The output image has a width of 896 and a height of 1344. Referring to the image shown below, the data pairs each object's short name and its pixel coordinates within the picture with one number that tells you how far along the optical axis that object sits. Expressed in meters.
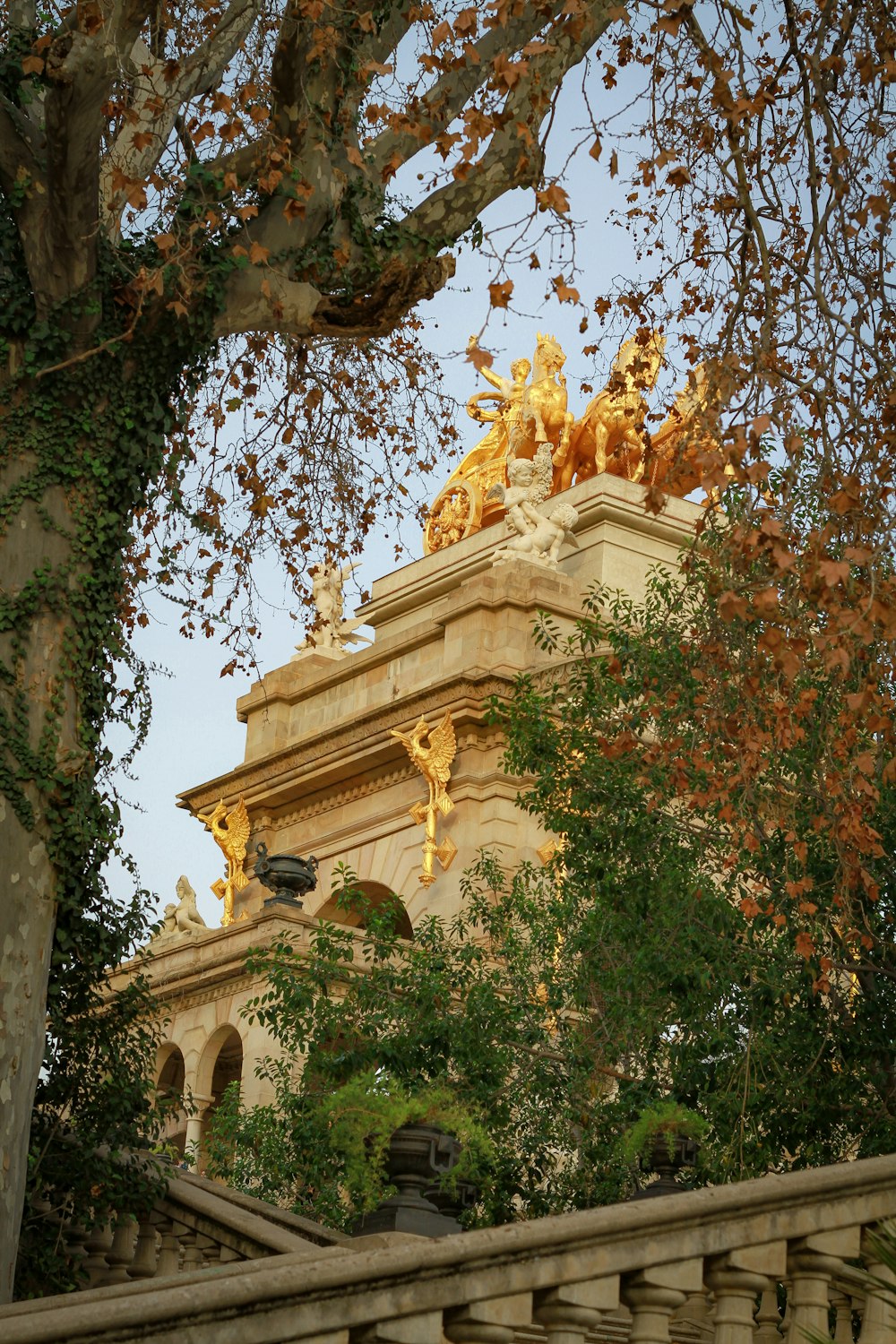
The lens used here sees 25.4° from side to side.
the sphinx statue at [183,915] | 34.12
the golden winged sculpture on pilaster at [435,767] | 33.09
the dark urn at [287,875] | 26.69
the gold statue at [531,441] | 39.03
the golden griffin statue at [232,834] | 37.28
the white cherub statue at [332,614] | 38.69
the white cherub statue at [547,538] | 35.56
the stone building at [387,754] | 29.98
